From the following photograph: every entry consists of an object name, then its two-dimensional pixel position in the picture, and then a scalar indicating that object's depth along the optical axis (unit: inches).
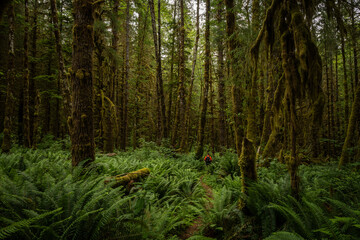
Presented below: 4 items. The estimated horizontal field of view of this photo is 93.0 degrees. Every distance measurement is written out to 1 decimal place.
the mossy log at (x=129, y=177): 185.3
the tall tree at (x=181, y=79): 482.0
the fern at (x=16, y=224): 69.0
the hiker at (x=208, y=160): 396.6
